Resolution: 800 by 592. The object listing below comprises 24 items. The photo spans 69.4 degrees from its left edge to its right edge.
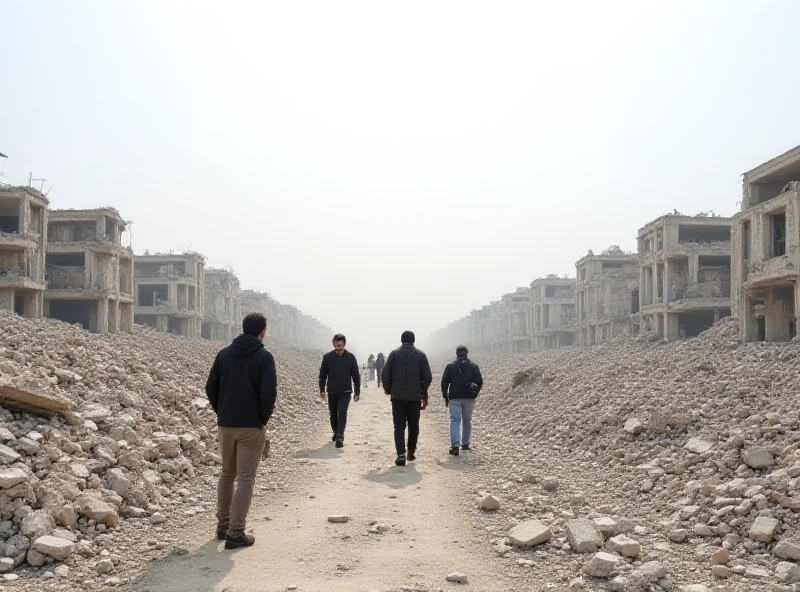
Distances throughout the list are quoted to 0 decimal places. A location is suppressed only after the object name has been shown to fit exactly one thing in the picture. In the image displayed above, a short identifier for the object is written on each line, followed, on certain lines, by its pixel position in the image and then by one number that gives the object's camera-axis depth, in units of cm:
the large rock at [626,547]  496
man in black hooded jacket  538
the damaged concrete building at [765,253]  1989
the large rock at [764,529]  496
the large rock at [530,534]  546
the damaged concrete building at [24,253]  2583
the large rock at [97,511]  573
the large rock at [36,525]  510
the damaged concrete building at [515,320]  7012
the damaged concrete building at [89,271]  3219
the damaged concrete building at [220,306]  5625
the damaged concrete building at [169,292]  4700
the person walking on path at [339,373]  1049
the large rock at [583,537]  520
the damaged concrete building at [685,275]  3247
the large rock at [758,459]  638
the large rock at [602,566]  464
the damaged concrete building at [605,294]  4375
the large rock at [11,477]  549
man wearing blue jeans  1012
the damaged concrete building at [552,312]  5831
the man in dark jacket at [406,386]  918
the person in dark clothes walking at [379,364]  2717
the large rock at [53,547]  490
